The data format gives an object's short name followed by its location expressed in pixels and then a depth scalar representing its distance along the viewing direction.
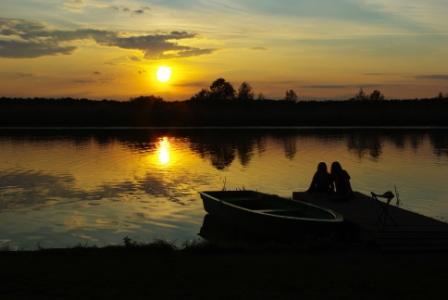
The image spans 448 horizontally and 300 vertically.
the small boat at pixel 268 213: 14.22
